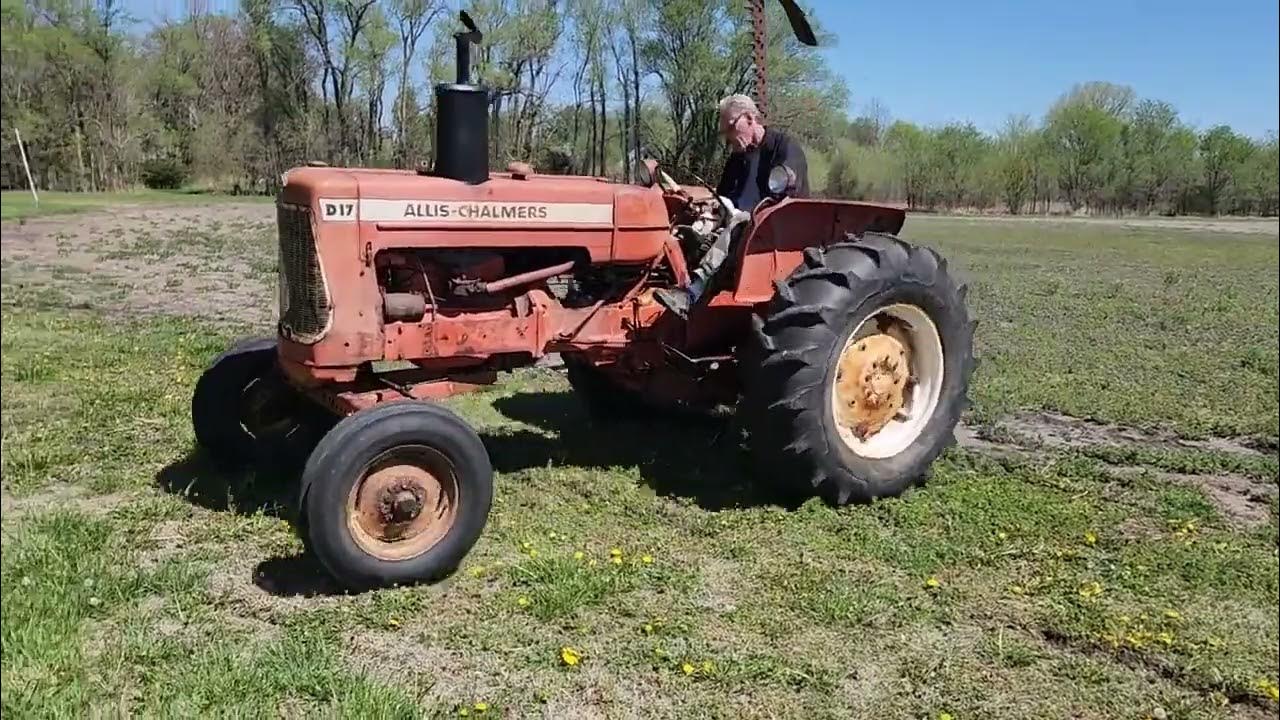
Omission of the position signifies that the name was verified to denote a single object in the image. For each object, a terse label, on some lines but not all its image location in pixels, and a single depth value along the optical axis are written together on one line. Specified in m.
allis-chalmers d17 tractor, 3.73
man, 5.02
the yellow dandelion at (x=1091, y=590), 3.68
